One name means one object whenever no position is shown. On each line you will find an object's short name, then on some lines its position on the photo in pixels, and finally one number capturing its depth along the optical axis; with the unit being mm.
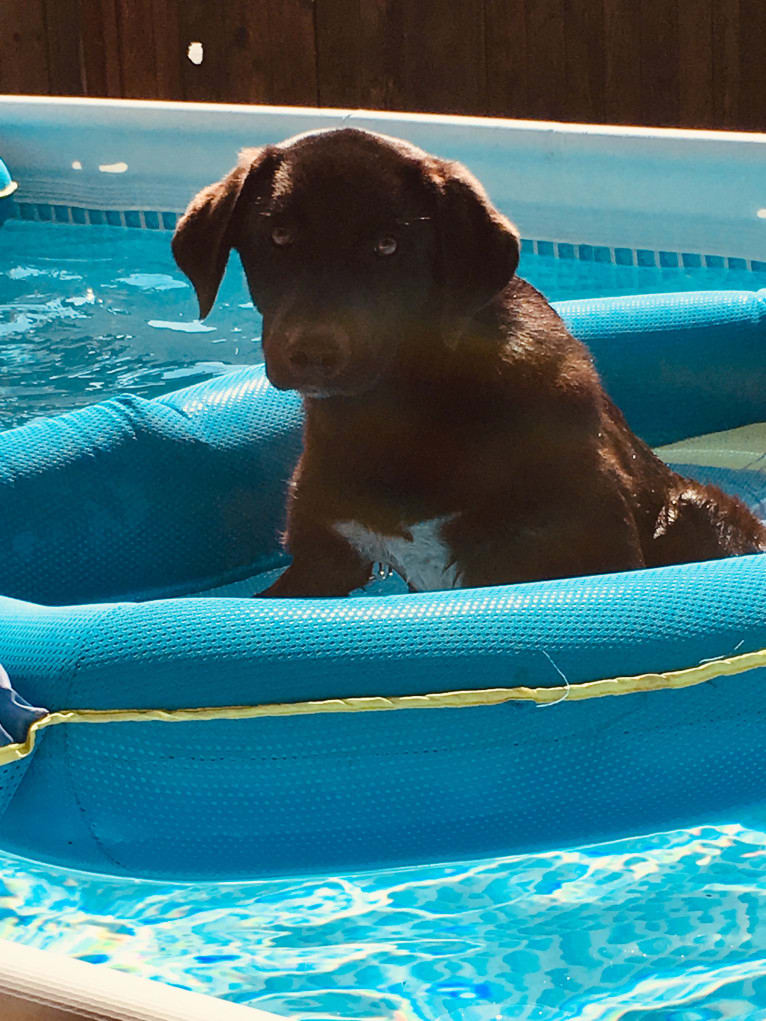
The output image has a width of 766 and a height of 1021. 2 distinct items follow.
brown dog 2373
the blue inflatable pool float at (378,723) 2146
